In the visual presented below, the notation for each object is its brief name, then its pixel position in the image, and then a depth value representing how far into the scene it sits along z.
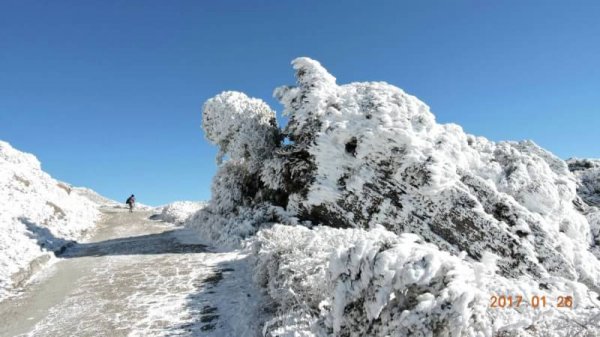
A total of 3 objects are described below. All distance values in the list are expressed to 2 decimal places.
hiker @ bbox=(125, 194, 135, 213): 35.28
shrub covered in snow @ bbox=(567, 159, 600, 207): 20.28
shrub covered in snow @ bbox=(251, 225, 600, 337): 4.50
